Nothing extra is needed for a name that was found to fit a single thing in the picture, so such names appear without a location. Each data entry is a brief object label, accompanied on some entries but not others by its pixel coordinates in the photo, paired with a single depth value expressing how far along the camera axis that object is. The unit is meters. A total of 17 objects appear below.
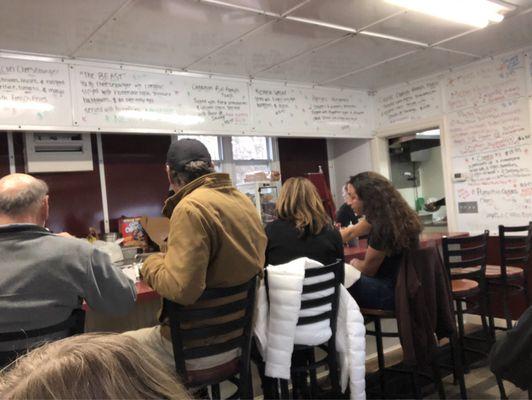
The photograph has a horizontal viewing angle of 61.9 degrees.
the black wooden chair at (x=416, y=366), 2.32
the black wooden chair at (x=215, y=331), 1.59
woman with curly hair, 2.30
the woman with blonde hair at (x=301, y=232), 2.17
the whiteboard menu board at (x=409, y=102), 4.36
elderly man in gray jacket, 1.44
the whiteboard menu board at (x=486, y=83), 3.75
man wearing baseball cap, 1.54
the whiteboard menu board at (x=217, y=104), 3.63
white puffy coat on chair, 1.91
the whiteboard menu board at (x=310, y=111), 4.05
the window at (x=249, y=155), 4.66
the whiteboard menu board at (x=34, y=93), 2.86
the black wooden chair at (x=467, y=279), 2.72
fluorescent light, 2.61
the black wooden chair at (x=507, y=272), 3.17
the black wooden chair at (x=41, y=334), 1.40
